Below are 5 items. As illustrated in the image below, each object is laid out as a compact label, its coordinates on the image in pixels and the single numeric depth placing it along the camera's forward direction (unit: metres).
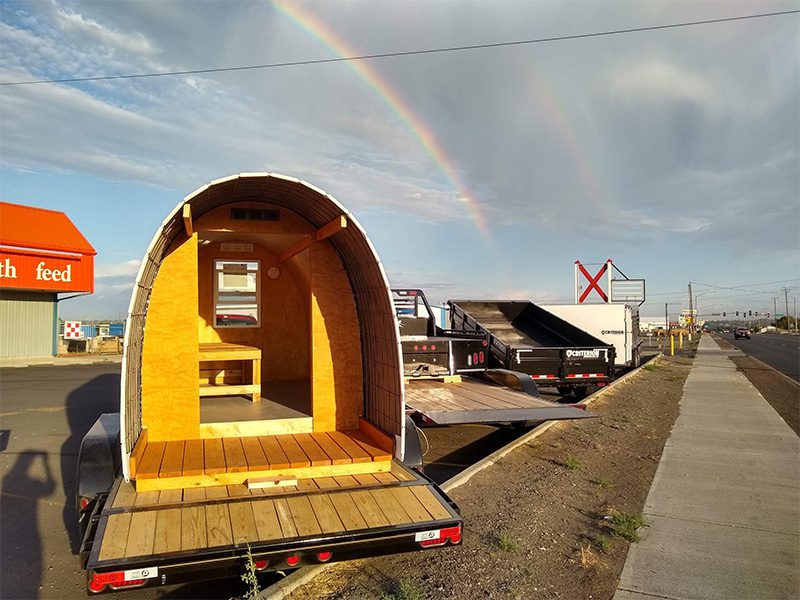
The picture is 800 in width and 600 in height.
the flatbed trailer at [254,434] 3.90
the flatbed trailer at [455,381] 6.79
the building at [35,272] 24.28
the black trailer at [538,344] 11.36
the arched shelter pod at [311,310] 5.26
